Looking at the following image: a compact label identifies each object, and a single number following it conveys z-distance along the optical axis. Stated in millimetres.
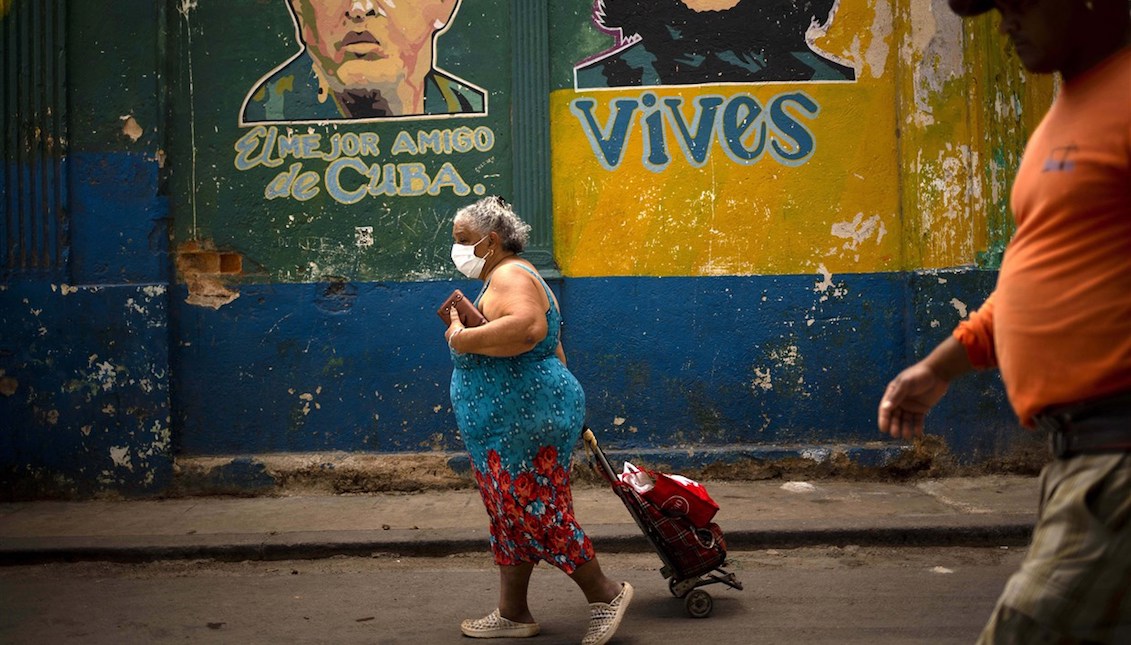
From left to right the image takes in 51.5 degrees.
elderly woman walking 4496
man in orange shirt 2219
